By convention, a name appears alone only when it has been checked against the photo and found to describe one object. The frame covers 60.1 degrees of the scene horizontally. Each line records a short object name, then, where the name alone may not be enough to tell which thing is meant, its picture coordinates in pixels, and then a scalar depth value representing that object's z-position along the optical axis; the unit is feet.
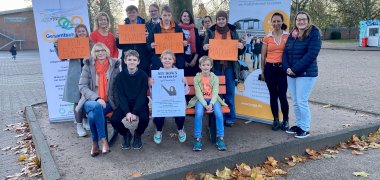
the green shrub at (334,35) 158.40
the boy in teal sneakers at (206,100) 15.39
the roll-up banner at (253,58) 18.39
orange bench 16.05
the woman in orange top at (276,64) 16.89
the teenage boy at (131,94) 15.19
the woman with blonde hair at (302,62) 15.65
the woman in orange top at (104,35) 17.80
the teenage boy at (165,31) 17.04
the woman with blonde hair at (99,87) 15.05
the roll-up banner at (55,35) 20.11
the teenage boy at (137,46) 18.07
